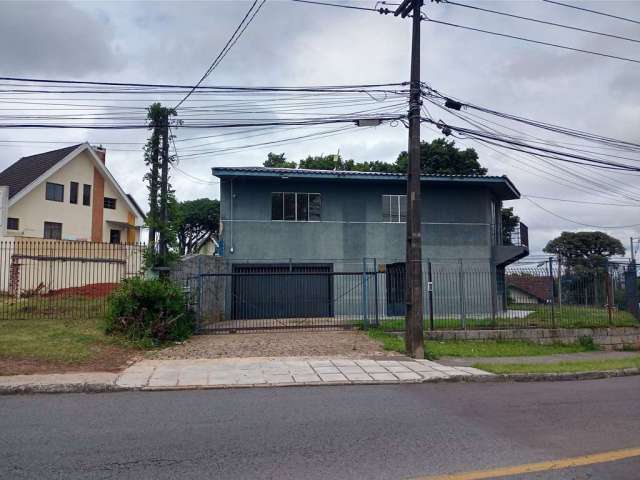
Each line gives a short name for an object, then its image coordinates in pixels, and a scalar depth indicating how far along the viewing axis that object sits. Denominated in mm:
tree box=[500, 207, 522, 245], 41812
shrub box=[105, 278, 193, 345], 13391
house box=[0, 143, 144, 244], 32156
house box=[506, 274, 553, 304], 17406
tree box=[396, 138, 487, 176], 36438
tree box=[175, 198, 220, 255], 51625
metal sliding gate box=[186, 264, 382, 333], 17469
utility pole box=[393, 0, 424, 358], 12875
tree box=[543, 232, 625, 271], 56375
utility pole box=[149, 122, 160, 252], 15344
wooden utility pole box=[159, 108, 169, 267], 15445
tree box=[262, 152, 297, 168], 39900
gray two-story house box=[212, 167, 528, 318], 21906
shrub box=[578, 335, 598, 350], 16656
